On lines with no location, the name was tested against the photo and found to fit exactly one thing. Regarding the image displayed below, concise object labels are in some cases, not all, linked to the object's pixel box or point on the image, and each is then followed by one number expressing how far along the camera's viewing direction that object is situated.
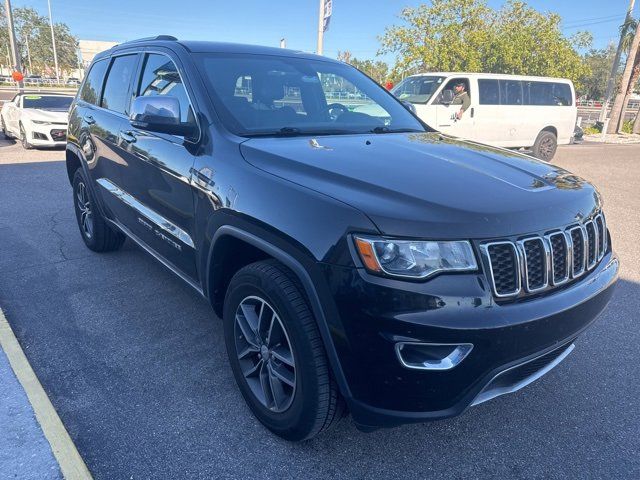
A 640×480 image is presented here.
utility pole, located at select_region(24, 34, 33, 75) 69.74
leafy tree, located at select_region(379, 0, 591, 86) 23.77
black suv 1.80
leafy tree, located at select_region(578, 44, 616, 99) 68.44
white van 11.15
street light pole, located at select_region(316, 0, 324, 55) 13.91
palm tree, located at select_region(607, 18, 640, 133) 22.88
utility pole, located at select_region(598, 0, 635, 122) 23.37
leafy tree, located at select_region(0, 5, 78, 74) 67.19
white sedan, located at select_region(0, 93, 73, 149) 10.88
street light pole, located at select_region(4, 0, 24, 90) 19.66
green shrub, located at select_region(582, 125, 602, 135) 22.86
